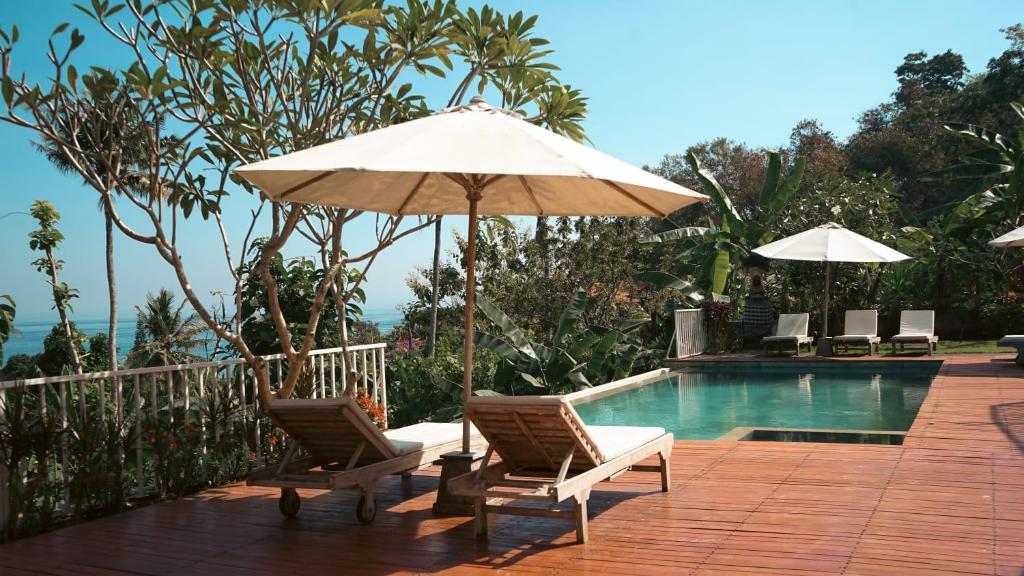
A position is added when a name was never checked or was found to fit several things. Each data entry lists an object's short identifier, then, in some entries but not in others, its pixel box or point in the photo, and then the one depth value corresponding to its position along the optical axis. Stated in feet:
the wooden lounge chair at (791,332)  48.85
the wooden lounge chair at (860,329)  47.60
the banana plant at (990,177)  54.80
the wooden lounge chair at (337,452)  15.90
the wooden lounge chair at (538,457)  14.52
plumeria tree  18.81
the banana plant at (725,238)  53.62
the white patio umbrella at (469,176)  13.25
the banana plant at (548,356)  37.60
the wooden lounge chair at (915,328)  45.98
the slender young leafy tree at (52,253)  94.91
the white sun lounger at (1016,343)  37.70
